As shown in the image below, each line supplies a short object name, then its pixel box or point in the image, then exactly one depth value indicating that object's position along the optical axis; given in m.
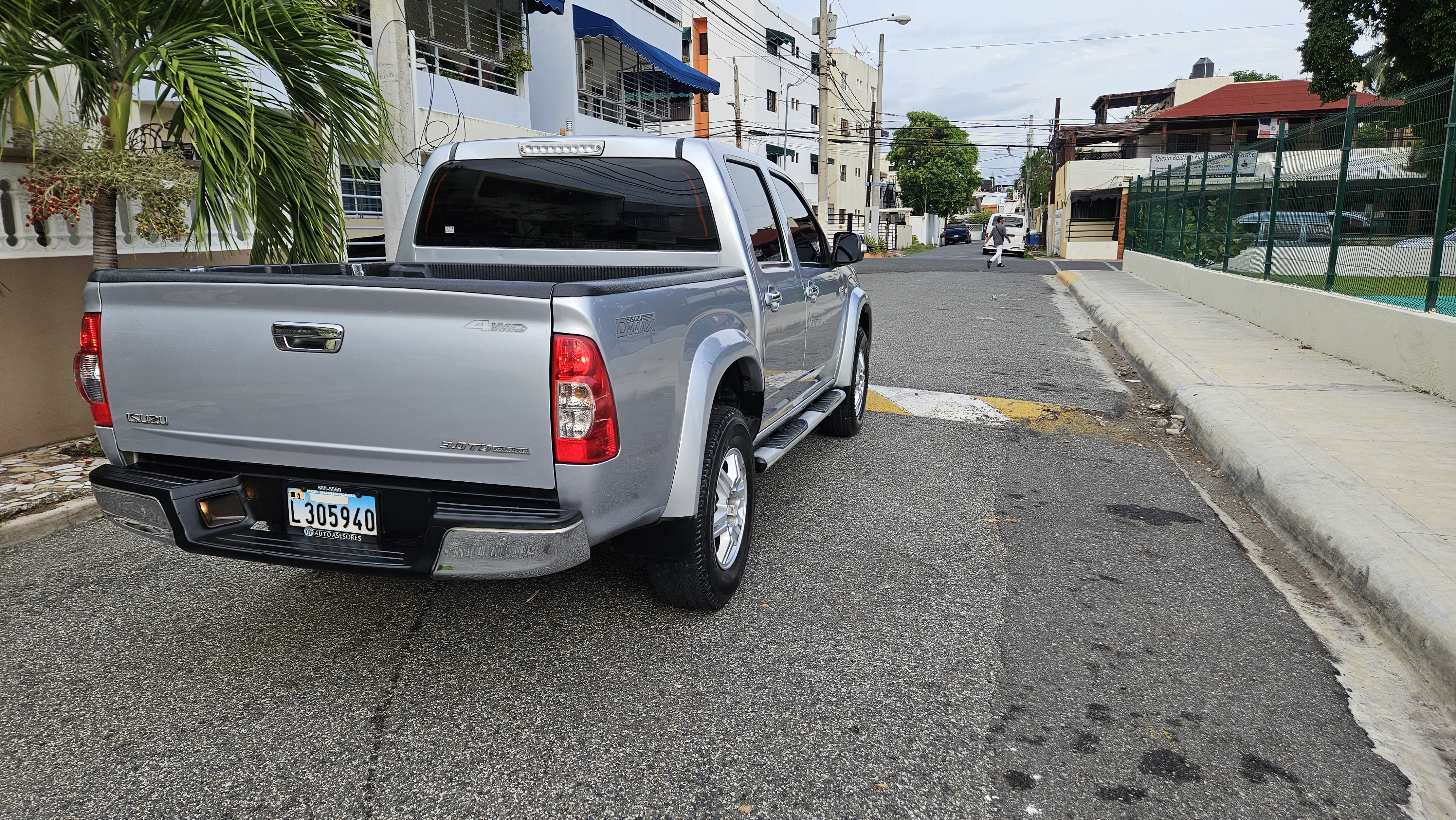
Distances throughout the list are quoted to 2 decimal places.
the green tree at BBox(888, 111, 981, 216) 92.19
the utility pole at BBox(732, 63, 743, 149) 38.56
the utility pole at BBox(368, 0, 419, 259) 8.99
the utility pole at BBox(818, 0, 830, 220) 31.20
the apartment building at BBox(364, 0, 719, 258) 9.41
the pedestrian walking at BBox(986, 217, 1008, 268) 31.70
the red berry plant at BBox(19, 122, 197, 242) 5.29
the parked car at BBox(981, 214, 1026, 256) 49.66
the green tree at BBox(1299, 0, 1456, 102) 20.89
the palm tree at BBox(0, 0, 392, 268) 5.05
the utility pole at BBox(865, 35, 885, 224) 51.78
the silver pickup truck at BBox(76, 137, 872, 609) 2.73
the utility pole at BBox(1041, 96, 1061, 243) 52.72
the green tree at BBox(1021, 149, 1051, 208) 90.43
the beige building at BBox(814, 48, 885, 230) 60.09
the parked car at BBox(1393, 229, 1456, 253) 6.97
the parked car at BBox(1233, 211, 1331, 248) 9.62
